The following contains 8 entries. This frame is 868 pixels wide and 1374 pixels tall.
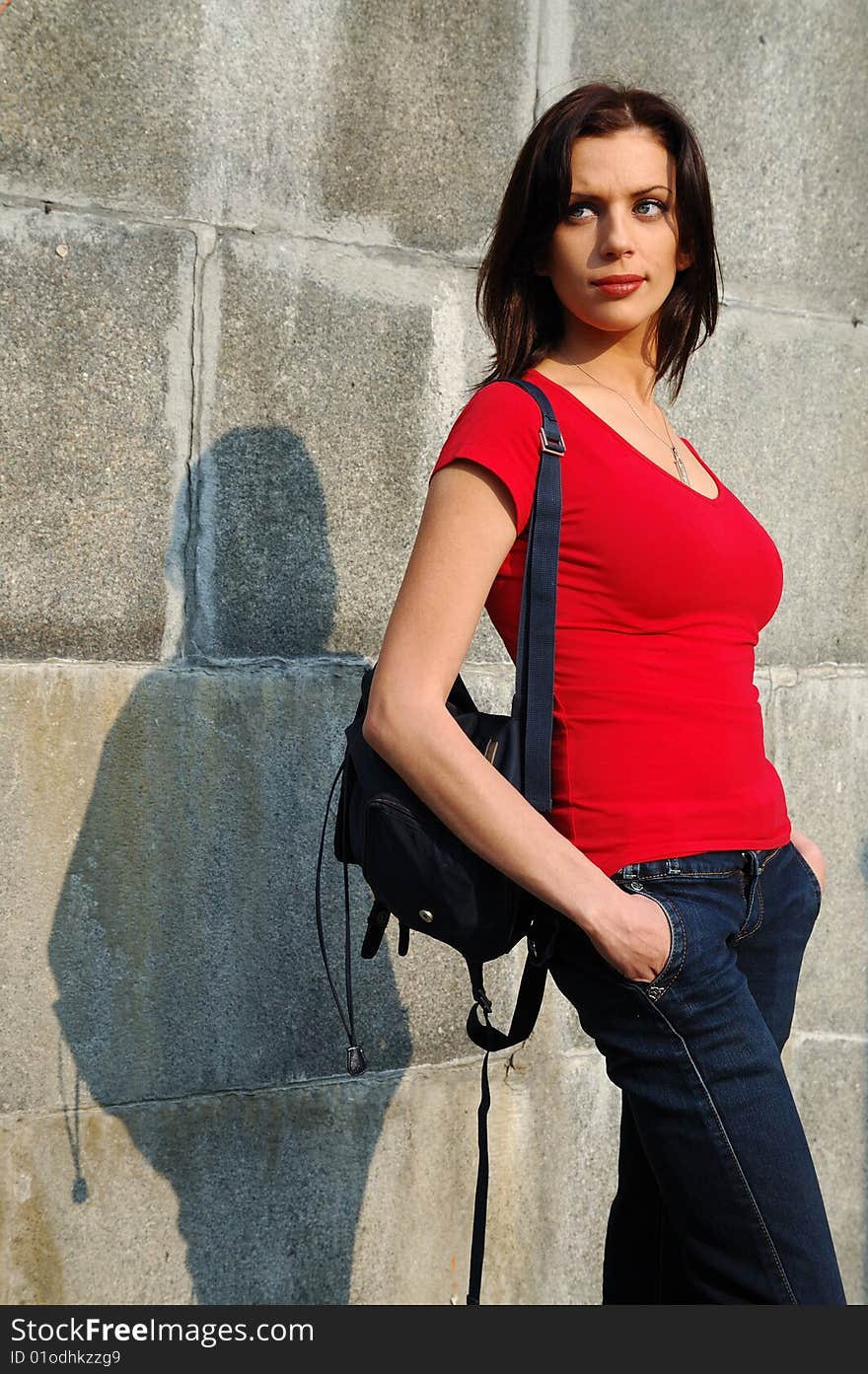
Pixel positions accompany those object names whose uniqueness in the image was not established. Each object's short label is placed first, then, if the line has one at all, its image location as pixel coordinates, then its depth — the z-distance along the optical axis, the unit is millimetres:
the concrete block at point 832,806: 3145
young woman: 1594
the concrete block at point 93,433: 2301
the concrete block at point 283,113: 2309
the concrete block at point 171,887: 2352
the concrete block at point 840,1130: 3221
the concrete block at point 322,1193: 2412
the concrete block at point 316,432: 2480
